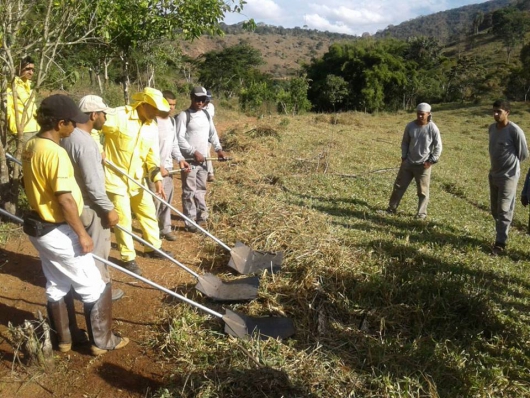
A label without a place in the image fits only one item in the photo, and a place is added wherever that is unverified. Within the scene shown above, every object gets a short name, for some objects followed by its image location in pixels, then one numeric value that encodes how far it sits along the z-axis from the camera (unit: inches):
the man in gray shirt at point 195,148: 207.3
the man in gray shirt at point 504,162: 200.2
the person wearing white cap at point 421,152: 242.5
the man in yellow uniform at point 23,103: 176.4
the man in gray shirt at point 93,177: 115.3
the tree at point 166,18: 276.3
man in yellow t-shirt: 97.6
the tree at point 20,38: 165.3
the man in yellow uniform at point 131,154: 153.9
